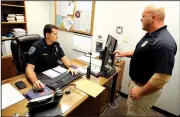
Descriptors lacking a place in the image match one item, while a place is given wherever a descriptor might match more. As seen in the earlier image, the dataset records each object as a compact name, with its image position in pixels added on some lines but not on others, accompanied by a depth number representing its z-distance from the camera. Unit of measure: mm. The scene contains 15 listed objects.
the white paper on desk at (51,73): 1632
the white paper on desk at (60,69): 1755
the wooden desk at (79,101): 1100
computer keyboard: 1399
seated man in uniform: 1735
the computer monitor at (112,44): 1949
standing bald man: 1224
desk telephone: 1018
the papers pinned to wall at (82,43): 2894
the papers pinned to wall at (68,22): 3046
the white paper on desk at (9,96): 1144
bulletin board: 2737
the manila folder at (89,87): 1375
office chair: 1928
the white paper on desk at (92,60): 2163
